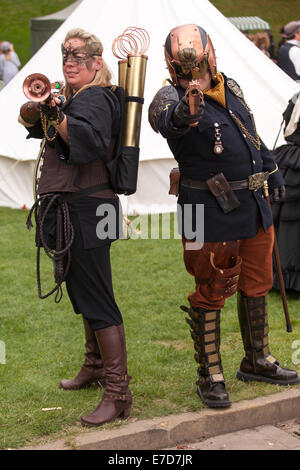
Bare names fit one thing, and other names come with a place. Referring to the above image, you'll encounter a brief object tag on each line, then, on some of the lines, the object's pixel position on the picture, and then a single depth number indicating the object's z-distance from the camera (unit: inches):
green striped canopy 773.3
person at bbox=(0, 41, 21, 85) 569.9
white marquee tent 350.9
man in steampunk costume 145.3
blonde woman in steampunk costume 140.0
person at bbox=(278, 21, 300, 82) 404.8
